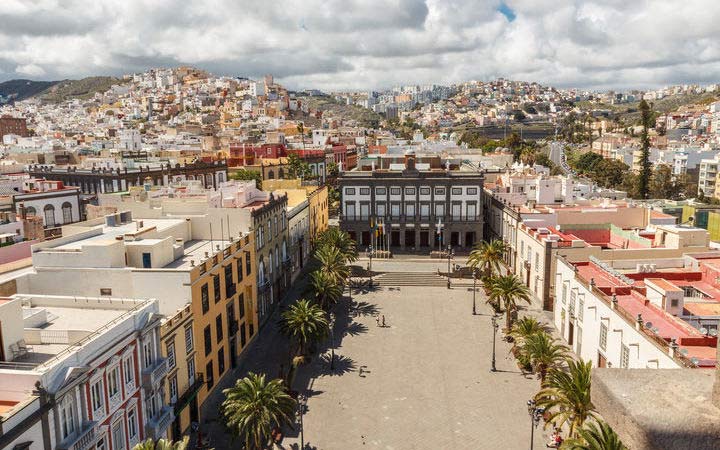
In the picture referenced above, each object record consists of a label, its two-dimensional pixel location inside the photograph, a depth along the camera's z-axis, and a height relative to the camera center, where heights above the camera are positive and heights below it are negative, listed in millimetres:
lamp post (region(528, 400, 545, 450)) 31941 -16331
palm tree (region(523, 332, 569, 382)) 34322 -13277
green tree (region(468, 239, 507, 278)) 54750 -11106
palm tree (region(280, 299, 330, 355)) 38656 -12668
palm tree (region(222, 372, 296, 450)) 27250 -13433
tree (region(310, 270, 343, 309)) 47219 -12128
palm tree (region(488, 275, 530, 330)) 45844 -12257
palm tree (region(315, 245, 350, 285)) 51438 -11050
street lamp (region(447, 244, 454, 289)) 64238 -13124
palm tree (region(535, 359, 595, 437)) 26127 -12422
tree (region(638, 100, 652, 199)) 92500 -2374
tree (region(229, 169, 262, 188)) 94375 -4060
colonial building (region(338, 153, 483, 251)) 73000 -7787
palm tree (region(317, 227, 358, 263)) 58312 -10222
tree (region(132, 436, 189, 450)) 20572 -11384
